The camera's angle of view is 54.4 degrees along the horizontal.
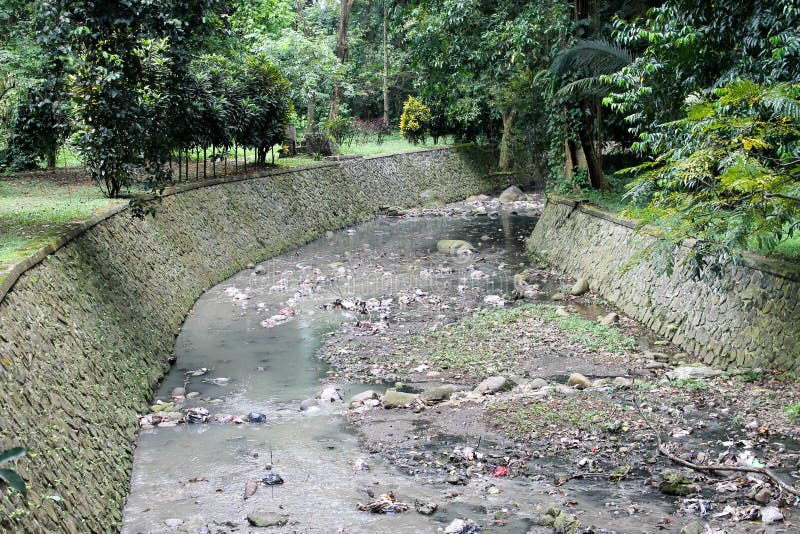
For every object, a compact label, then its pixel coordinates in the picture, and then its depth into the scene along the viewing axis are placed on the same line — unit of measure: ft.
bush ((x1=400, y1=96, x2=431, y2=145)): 103.55
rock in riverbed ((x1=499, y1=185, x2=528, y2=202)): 93.53
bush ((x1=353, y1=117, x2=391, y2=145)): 114.57
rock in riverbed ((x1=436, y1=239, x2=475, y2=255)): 62.08
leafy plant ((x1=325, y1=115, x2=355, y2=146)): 87.76
